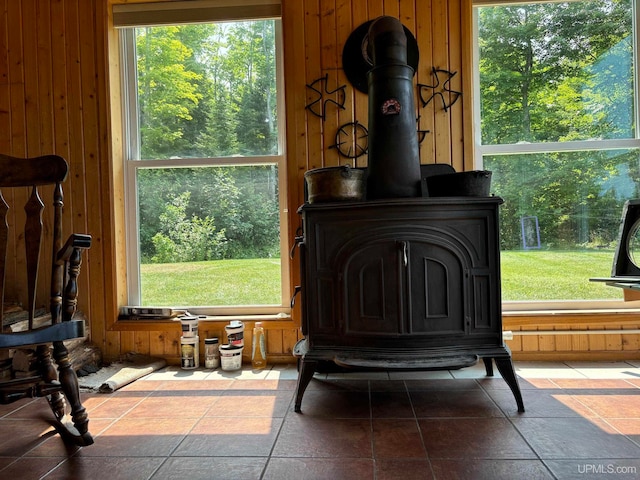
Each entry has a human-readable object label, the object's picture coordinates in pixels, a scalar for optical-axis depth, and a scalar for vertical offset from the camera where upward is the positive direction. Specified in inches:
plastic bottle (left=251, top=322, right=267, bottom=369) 98.1 -27.8
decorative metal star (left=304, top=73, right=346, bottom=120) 98.4 +30.1
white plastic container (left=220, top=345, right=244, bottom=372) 95.7 -28.8
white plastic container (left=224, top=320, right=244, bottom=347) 96.2 -23.4
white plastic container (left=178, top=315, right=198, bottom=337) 97.5 -21.9
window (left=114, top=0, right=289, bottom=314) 106.0 +16.9
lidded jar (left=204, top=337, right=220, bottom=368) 97.8 -28.2
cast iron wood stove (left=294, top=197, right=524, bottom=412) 71.5 -9.5
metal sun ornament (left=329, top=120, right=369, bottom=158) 98.0 +20.8
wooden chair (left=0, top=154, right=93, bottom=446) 57.4 -10.8
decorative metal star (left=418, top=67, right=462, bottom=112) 97.4 +31.7
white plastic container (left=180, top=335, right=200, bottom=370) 97.9 -27.8
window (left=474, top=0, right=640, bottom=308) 99.8 +21.4
